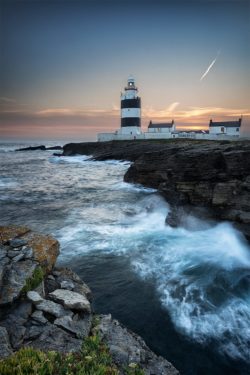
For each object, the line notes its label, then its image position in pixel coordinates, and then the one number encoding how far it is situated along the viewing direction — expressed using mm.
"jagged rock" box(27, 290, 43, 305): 7016
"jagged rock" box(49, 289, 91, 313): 7234
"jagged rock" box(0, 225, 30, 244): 9389
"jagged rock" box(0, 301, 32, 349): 5964
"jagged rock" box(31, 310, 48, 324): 6520
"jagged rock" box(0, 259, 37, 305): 6941
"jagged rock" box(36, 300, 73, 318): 6848
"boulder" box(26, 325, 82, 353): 5797
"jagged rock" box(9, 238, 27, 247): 9038
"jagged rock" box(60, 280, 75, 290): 8328
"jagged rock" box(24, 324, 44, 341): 6082
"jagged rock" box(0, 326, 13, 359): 5273
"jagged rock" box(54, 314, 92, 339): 6453
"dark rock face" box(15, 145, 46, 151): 146162
